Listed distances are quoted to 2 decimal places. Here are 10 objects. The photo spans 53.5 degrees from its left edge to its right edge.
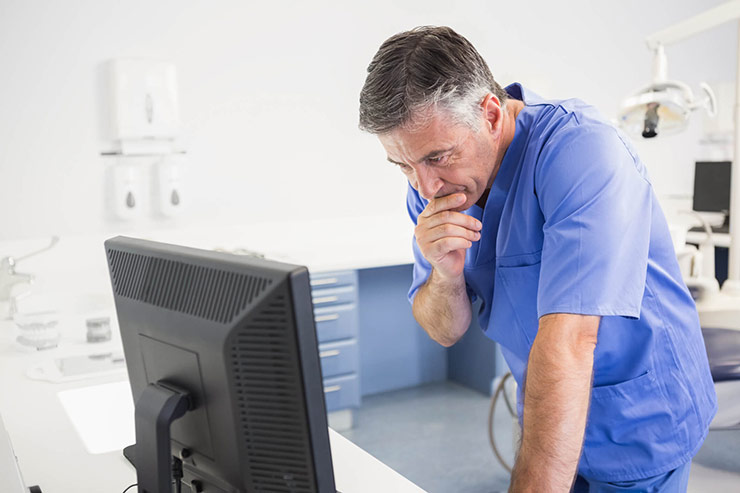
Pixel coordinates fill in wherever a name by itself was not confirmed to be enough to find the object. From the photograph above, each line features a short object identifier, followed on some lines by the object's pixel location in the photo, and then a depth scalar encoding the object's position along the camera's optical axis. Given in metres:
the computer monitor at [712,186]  5.38
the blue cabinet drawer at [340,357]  3.64
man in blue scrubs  1.08
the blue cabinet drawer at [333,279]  3.57
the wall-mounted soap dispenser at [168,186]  3.71
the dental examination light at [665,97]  2.20
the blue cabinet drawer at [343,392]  3.67
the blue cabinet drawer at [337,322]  3.61
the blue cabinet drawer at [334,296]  3.59
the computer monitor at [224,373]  0.76
